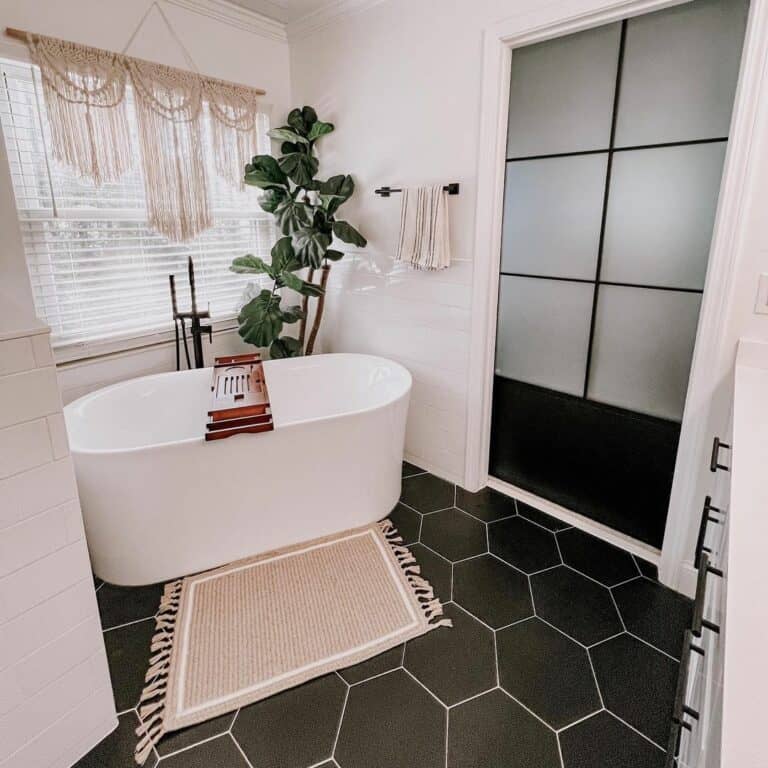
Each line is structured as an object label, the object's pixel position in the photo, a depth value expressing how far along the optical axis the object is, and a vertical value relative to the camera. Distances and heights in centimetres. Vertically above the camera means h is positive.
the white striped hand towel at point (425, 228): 256 +7
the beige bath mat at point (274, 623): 166 -139
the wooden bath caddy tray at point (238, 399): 206 -68
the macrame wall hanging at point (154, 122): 241 +61
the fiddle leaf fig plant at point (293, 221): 298 +11
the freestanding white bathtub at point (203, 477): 197 -97
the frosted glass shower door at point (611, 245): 192 -2
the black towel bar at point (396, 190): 253 +26
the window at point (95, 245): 238 -2
